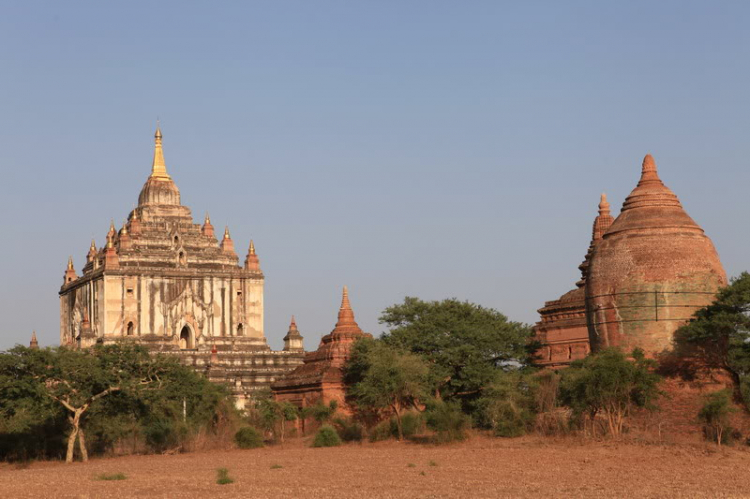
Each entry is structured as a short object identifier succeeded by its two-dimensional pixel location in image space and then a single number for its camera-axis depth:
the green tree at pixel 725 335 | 39.41
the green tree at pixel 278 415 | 52.84
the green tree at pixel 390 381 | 48.12
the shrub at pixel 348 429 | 49.44
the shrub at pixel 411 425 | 47.00
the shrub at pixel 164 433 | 49.09
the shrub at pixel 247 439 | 48.00
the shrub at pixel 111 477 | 33.00
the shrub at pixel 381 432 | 47.59
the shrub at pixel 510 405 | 43.38
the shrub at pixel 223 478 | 31.14
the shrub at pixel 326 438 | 46.84
